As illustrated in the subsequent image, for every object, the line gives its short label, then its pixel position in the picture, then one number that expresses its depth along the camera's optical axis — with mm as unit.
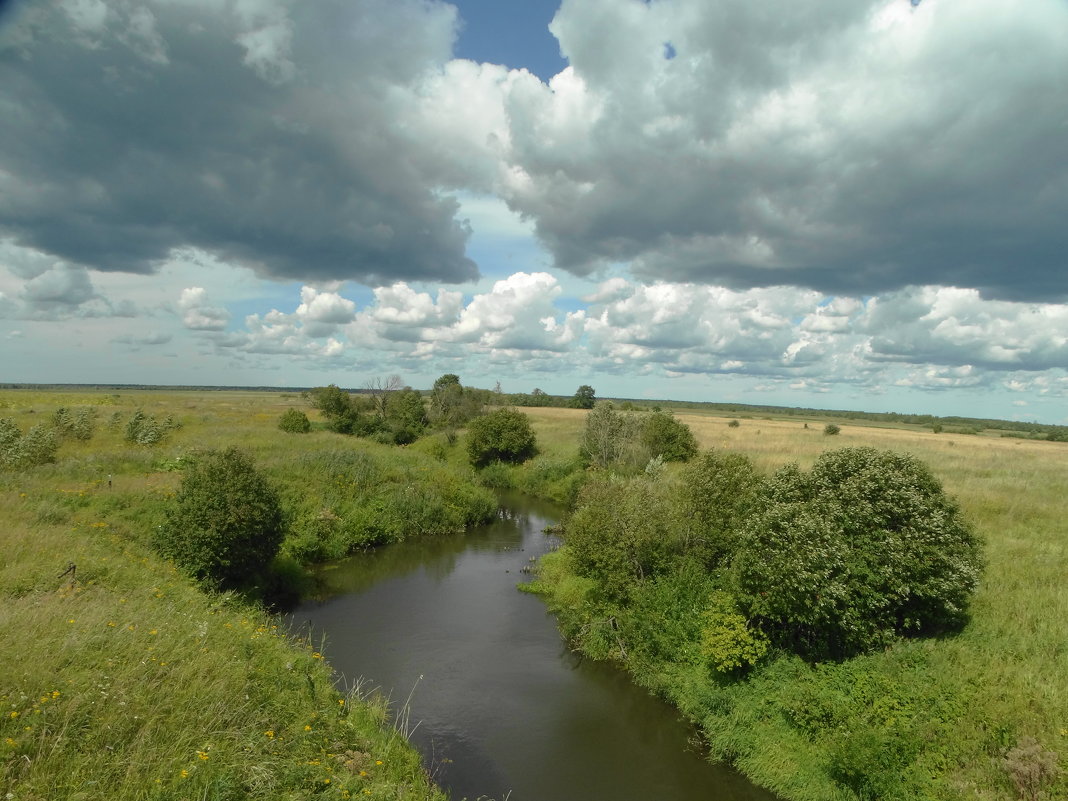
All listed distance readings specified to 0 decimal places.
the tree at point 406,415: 72312
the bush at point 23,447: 29375
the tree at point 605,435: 47969
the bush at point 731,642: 16094
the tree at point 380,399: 82562
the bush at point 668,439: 47875
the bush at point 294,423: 59031
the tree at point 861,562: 15055
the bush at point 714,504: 21094
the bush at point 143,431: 45531
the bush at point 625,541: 21141
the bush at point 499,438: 58688
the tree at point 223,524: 21016
